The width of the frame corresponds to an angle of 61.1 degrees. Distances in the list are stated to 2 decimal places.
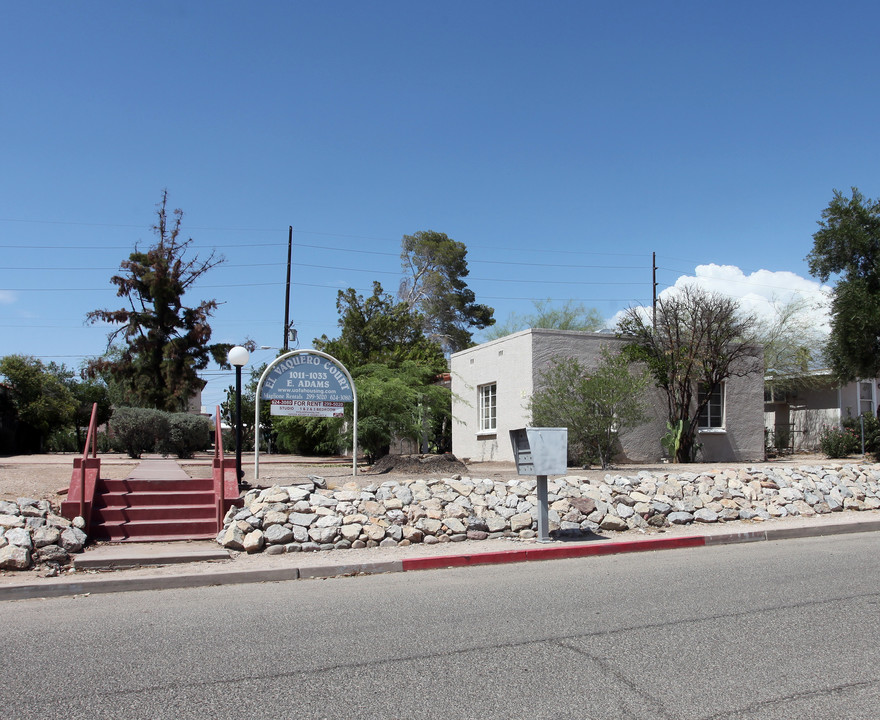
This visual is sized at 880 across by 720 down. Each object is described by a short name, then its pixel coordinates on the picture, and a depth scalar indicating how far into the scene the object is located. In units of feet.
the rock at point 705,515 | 41.70
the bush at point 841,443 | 77.71
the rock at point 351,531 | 34.09
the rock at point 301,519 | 34.09
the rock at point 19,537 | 28.86
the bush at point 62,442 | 114.23
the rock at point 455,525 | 36.04
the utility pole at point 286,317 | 106.52
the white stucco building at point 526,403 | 67.31
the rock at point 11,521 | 29.78
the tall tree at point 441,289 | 149.79
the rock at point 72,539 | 30.55
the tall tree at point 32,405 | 87.92
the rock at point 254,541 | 32.68
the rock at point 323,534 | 33.73
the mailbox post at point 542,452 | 33.71
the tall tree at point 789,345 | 111.96
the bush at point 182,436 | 70.28
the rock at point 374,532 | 34.45
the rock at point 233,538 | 32.83
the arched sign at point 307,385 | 44.57
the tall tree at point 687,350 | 66.85
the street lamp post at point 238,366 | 40.51
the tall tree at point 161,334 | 104.17
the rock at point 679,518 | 41.06
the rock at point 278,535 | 33.19
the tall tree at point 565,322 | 137.08
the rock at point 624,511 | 39.68
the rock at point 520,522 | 37.06
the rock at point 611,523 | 38.73
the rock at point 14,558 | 28.09
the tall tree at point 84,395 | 121.11
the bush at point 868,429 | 71.82
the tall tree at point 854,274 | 64.23
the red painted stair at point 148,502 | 33.83
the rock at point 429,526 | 35.65
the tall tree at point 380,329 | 105.18
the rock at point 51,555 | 29.14
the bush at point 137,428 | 65.00
